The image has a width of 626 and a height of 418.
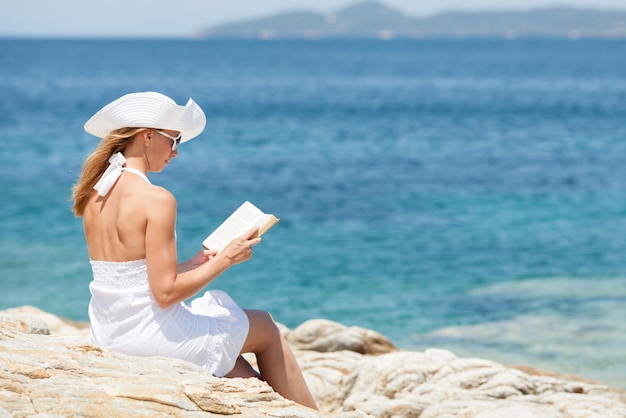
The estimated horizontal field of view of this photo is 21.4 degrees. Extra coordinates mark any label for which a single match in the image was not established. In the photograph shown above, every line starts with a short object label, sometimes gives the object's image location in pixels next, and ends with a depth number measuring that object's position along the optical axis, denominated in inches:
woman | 344.8
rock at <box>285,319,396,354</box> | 625.2
